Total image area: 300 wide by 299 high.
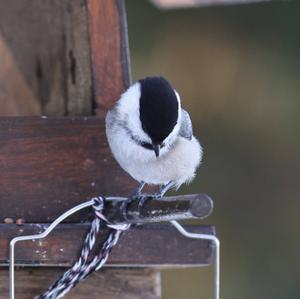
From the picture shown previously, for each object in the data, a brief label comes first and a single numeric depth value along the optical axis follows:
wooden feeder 4.32
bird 4.50
